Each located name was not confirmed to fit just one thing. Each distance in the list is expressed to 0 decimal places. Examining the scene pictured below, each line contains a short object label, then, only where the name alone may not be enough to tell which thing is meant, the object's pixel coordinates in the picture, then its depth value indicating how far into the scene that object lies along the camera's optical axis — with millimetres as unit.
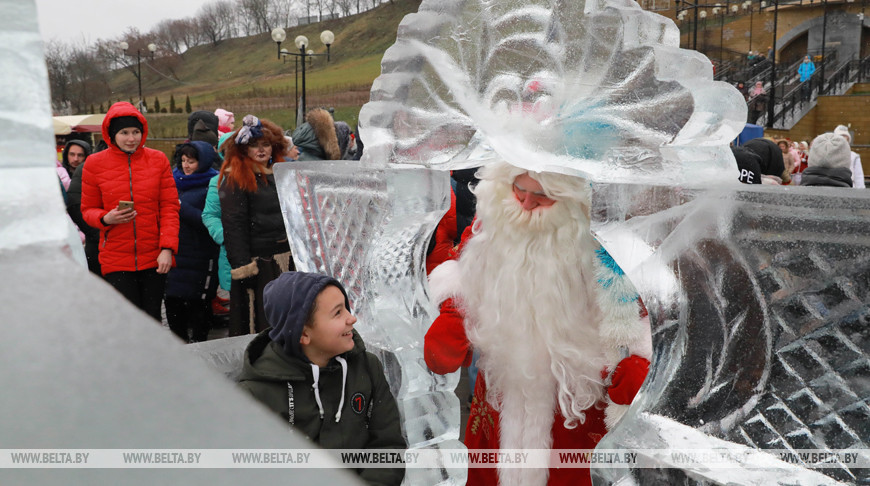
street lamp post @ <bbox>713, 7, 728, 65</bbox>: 24491
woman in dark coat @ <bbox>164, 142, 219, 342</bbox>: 4379
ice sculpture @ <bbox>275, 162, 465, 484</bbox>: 2082
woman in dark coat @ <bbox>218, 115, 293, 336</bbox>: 3670
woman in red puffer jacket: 3508
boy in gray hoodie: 1933
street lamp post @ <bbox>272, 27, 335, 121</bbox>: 13140
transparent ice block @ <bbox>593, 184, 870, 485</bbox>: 1094
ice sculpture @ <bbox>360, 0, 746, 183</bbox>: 1443
